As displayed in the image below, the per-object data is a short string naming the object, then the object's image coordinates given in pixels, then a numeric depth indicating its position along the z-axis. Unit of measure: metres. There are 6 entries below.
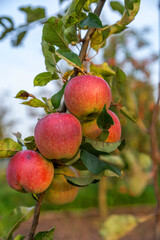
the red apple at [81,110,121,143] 0.54
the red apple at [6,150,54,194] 0.54
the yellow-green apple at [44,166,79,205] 0.60
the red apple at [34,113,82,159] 0.53
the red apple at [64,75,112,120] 0.54
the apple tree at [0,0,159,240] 0.51
